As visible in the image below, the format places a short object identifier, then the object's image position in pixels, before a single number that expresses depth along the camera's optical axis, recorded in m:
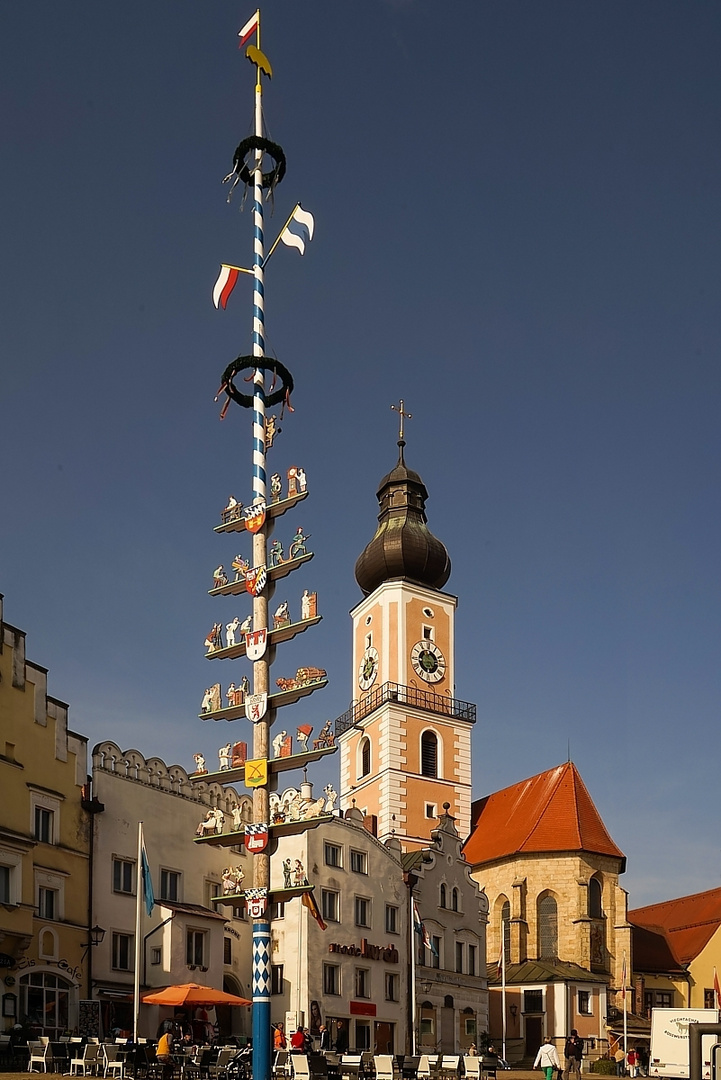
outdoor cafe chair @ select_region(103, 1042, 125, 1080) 28.58
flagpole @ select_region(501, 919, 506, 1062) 62.83
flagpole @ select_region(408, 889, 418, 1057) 49.73
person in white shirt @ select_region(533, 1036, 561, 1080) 31.38
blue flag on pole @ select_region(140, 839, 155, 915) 37.78
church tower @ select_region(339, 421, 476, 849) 72.75
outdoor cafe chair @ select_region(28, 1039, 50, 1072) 29.28
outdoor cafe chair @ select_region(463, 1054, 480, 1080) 33.03
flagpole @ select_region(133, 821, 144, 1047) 34.88
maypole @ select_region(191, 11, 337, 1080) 29.89
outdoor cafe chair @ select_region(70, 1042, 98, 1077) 28.91
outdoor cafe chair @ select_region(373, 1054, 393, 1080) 30.70
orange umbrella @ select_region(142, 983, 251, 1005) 34.28
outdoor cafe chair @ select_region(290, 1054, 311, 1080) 29.36
